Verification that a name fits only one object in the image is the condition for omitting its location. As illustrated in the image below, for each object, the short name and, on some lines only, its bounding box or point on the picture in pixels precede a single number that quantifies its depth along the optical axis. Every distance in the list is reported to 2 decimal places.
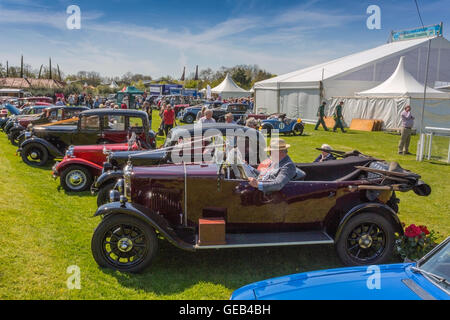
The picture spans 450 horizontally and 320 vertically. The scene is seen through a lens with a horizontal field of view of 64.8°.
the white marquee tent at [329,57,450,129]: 21.11
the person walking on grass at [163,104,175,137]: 15.31
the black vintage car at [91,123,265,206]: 6.70
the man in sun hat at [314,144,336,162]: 6.93
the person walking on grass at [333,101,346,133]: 21.78
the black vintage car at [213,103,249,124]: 24.06
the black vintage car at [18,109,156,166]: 10.35
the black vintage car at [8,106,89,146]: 12.93
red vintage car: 8.12
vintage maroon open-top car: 4.59
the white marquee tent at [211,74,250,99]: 45.16
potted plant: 4.95
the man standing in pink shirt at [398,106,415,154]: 13.96
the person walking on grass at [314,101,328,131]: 22.22
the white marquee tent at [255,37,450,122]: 27.12
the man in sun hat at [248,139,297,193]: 4.64
